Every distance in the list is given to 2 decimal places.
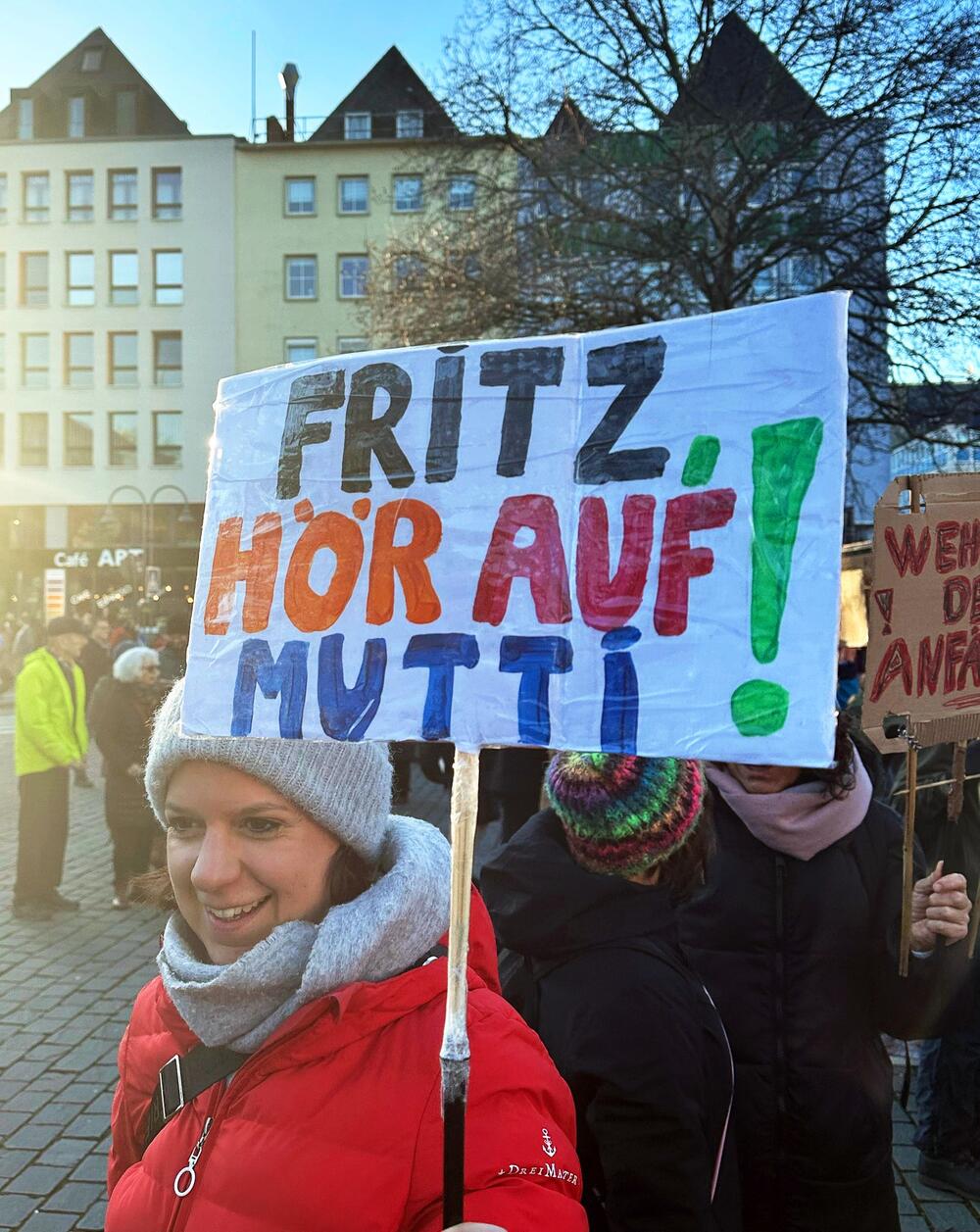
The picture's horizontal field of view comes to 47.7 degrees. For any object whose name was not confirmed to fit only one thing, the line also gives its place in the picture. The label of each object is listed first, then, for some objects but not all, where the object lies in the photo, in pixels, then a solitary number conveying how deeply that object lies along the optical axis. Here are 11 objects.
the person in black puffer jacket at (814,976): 2.37
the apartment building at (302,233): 37.41
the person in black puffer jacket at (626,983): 1.91
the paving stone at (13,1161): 4.05
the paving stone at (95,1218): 3.69
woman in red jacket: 1.47
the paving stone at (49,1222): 3.69
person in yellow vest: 7.32
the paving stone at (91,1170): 4.01
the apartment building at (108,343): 37.72
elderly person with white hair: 7.03
